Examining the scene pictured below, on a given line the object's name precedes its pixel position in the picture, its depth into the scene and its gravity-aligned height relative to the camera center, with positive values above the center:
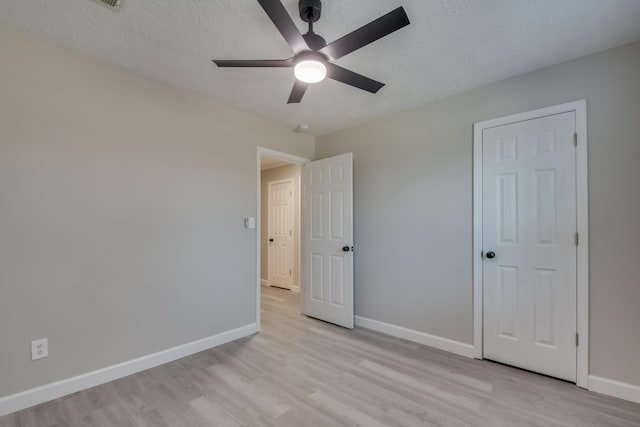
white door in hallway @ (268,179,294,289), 5.60 -0.42
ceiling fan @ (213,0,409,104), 1.40 +0.91
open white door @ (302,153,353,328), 3.53 -0.36
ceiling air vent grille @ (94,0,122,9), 1.68 +1.22
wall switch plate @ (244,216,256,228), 3.29 -0.11
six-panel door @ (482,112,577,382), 2.30 -0.28
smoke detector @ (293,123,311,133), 3.68 +1.08
